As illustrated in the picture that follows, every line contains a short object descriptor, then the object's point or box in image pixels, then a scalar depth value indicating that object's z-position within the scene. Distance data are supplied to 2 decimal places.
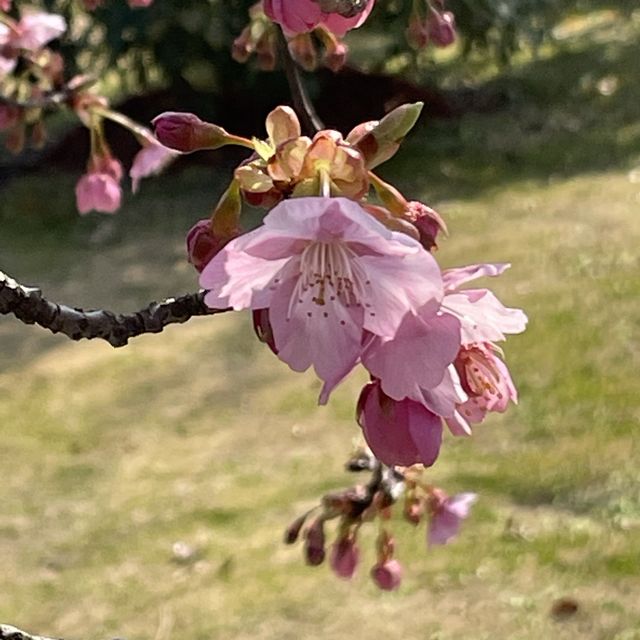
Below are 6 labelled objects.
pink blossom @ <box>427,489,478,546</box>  0.60
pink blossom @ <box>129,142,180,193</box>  0.64
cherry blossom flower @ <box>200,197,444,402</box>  0.35
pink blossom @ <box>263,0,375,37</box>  0.38
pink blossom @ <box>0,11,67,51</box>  0.68
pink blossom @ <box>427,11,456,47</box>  0.52
